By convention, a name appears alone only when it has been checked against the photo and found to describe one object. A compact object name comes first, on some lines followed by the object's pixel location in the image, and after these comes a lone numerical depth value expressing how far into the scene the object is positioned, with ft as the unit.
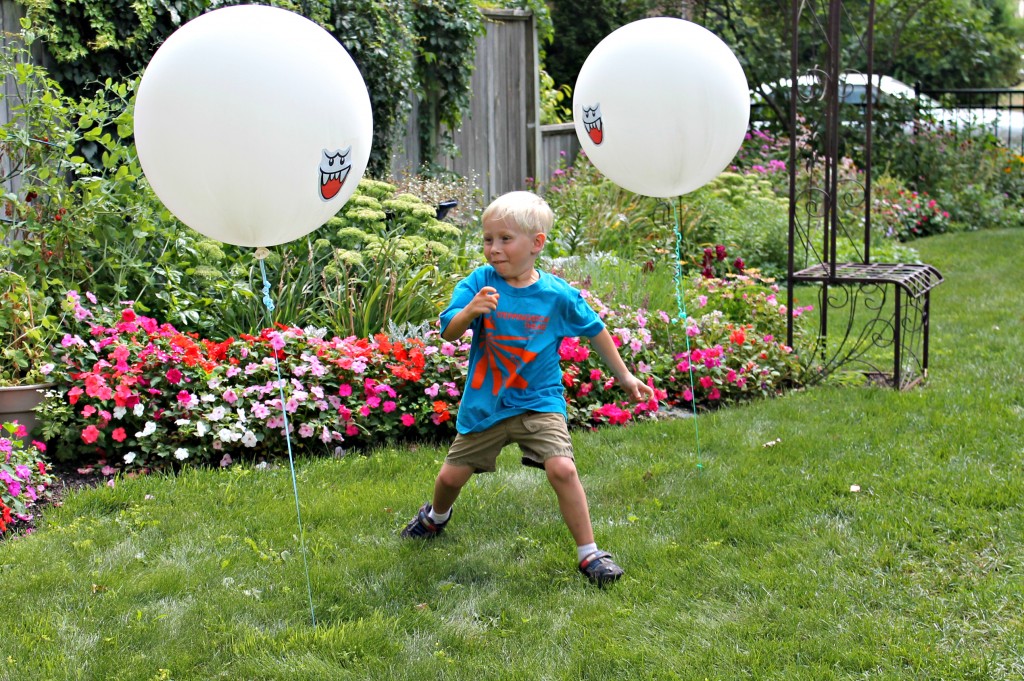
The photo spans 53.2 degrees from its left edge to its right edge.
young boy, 11.41
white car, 44.23
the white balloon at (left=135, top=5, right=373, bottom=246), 9.11
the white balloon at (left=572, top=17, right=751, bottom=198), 13.65
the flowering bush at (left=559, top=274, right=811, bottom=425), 17.25
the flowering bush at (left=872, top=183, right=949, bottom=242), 36.99
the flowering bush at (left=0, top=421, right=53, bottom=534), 12.53
